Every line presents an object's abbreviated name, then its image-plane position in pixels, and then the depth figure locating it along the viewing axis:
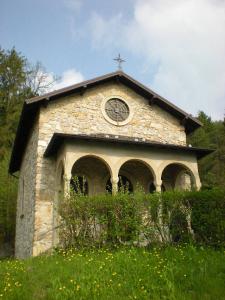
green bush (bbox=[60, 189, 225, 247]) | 6.12
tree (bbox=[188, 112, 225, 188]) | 20.77
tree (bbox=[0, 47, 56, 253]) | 19.88
